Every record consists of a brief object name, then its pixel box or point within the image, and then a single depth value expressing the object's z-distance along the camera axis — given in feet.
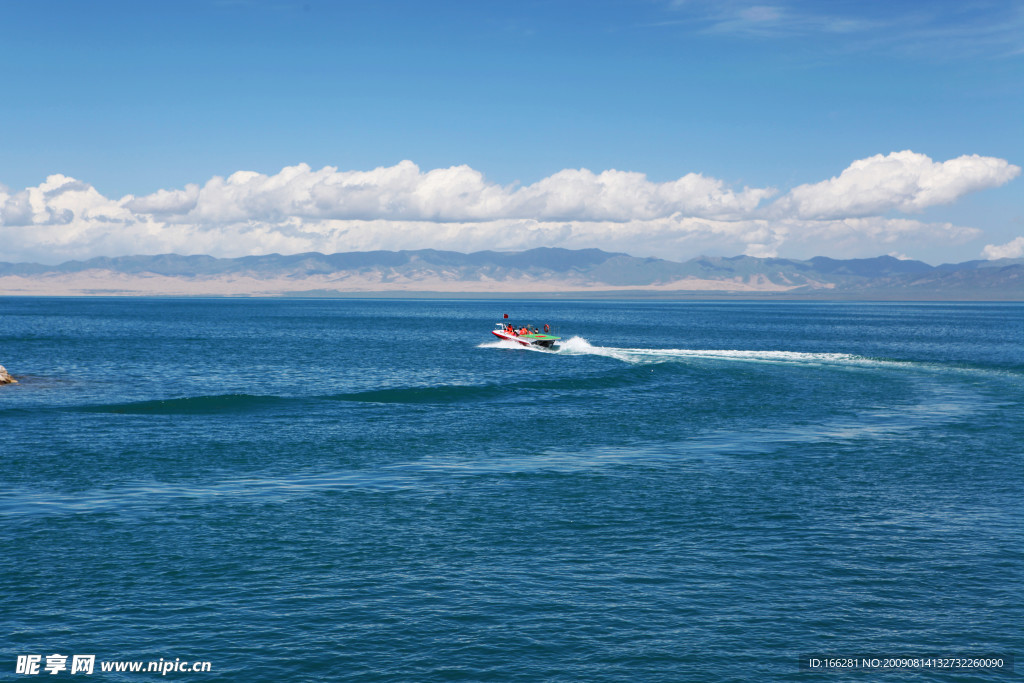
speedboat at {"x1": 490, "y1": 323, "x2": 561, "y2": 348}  384.06
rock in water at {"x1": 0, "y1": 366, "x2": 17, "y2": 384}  225.56
